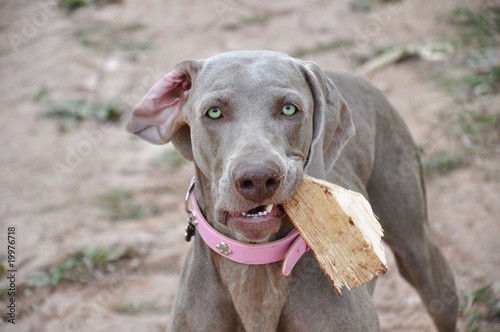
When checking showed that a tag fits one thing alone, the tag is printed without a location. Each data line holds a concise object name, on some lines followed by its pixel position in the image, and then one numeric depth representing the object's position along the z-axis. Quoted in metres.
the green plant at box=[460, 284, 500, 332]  3.90
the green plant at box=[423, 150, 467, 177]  5.32
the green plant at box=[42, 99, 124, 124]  7.14
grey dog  2.13
